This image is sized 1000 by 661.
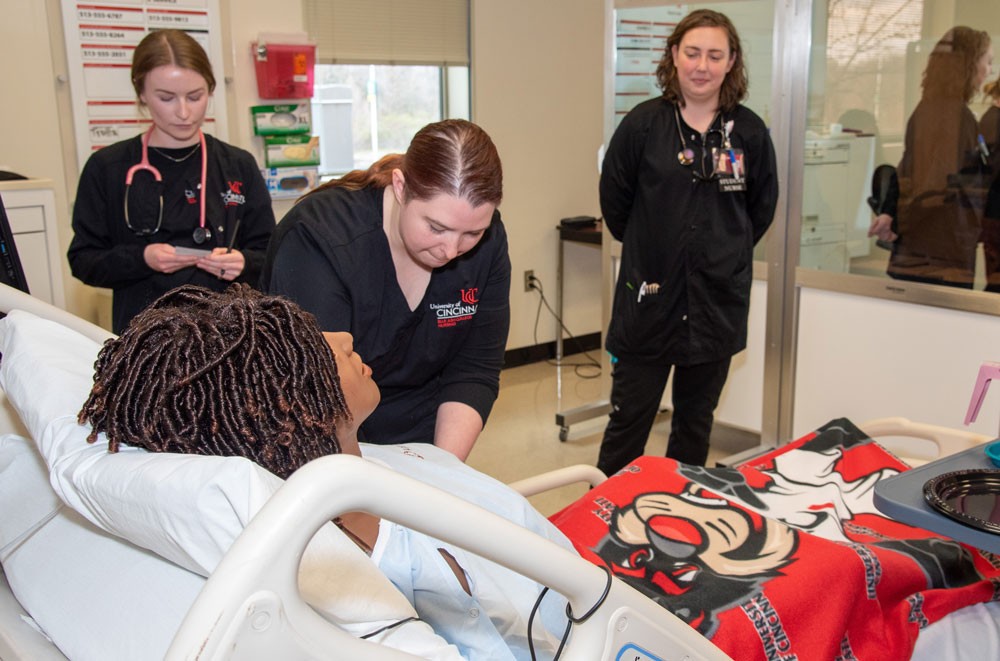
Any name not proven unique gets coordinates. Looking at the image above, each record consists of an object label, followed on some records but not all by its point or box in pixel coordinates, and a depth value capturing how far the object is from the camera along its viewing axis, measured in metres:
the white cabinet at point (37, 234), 2.46
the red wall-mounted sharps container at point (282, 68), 3.51
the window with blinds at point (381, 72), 3.85
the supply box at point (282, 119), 3.58
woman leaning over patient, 1.50
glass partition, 2.75
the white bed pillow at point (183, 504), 0.80
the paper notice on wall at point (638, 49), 3.46
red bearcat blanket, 1.36
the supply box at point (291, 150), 3.65
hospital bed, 0.67
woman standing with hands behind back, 2.57
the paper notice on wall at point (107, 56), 3.14
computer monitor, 1.59
